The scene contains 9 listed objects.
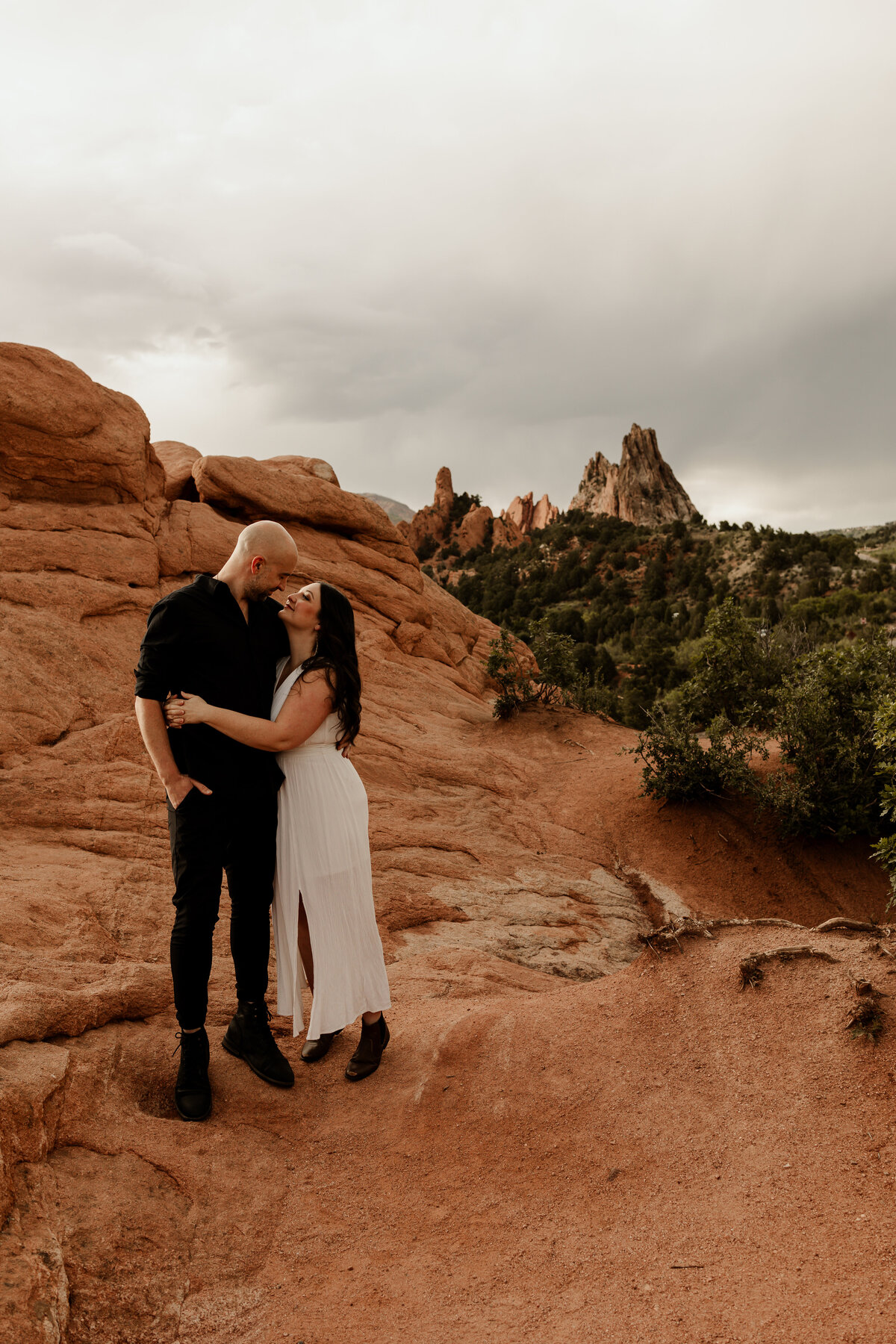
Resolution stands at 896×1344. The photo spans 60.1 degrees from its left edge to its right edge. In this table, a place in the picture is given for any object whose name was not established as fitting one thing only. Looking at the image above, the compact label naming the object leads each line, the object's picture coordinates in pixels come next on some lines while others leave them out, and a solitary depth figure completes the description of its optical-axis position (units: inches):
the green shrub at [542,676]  601.0
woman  151.6
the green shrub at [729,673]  586.2
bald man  140.6
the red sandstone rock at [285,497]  550.0
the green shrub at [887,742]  230.1
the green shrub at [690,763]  448.8
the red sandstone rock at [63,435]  406.3
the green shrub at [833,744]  422.0
